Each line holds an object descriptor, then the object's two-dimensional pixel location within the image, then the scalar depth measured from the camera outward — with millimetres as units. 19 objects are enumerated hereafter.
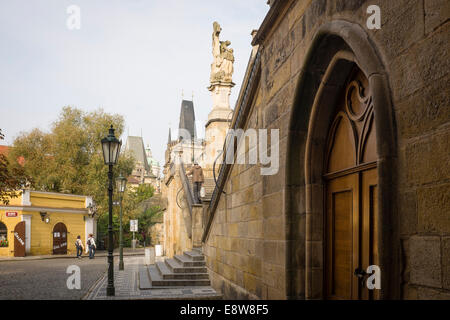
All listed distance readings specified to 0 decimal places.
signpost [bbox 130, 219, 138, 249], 26156
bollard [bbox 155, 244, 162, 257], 26283
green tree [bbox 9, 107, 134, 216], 37406
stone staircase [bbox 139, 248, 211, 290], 12172
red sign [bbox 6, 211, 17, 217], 30322
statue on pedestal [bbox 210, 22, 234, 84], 25406
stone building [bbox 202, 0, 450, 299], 2689
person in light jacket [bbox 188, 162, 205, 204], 16906
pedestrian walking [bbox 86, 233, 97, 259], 28581
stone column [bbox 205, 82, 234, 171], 25016
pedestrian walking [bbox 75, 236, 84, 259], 28844
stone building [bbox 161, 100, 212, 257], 17720
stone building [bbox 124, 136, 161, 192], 124125
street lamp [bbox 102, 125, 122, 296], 10914
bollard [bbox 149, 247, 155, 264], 19219
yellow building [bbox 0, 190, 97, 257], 30328
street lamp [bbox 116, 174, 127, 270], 18562
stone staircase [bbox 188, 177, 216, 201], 19017
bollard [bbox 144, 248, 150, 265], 19234
